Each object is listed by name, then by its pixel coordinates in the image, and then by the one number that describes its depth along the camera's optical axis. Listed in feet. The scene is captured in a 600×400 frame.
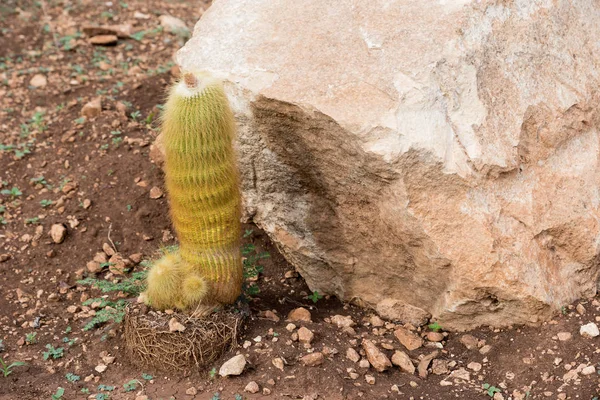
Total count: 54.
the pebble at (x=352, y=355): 12.66
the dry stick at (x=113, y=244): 15.92
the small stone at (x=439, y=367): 12.60
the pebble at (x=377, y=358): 12.47
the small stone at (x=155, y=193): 16.78
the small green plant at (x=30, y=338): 13.53
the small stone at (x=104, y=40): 21.45
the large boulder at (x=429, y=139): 12.05
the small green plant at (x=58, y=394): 12.05
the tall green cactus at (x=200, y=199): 11.35
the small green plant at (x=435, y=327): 13.52
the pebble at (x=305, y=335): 12.77
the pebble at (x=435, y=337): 13.37
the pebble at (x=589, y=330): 12.45
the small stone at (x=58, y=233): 15.90
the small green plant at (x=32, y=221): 16.37
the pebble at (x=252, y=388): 11.86
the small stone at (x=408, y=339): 13.23
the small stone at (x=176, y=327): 12.26
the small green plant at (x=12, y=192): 17.05
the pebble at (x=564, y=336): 12.52
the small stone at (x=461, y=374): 12.44
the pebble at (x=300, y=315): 13.67
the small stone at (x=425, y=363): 12.56
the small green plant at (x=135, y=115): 18.63
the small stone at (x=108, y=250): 15.79
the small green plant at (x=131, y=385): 12.17
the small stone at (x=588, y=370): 11.83
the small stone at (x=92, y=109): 18.70
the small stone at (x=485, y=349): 12.82
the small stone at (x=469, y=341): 13.02
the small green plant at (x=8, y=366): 12.64
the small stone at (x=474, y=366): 12.57
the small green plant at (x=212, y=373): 12.24
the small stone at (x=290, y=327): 13.05
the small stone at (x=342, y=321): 13.64
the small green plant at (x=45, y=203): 16.76
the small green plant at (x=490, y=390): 11.99
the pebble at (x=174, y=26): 22.26
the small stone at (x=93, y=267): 15.43
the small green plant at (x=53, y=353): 13.12
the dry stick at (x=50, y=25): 21.49
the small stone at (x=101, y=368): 12.69
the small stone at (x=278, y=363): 12.29
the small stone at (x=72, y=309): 14.42
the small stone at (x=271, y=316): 13.51
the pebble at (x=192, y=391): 11.98
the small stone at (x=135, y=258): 15.66
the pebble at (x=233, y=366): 12.12
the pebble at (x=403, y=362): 12.59
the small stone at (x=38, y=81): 20.13
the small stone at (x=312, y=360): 12.33
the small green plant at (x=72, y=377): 12.49
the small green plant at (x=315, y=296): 14.74
